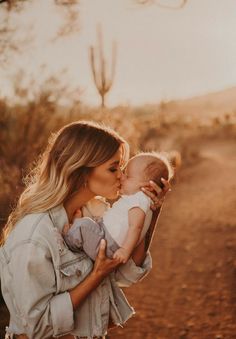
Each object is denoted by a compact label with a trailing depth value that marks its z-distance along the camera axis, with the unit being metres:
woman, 2.06
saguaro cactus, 8.73
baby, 2.15
